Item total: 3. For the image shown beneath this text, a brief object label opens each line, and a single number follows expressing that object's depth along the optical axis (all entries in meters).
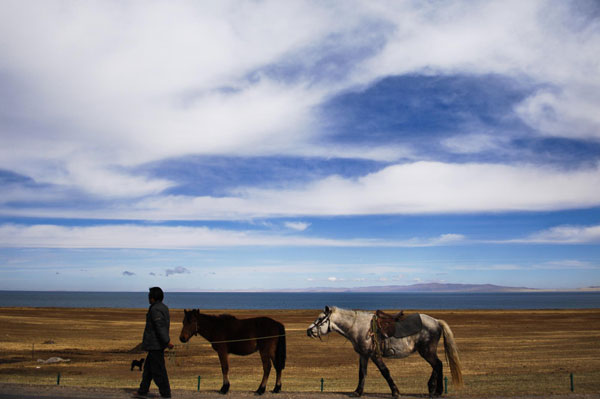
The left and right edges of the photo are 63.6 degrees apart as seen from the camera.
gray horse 11.74
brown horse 12.19
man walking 10.43
